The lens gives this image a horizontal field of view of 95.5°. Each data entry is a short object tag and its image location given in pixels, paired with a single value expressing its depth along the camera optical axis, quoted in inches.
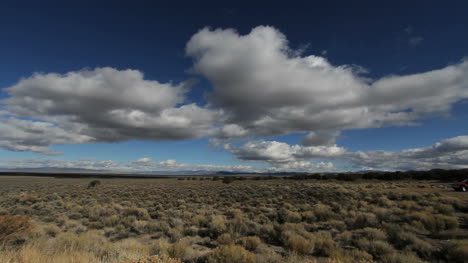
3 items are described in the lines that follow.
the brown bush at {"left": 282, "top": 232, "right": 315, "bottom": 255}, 301.4
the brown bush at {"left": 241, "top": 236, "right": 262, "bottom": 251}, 319.0
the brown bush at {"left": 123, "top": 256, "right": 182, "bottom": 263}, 186.1
